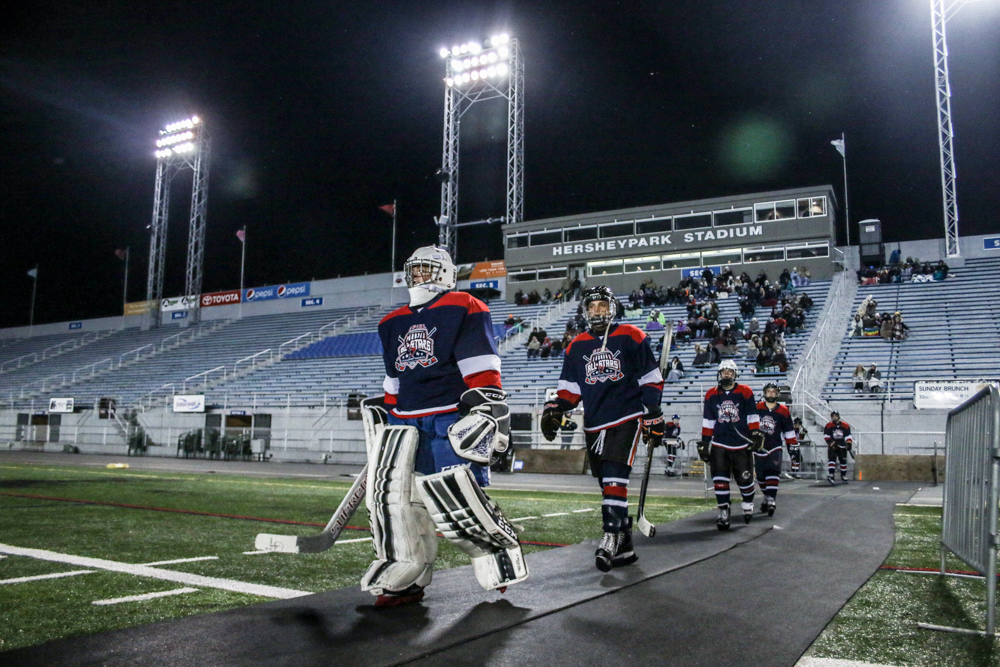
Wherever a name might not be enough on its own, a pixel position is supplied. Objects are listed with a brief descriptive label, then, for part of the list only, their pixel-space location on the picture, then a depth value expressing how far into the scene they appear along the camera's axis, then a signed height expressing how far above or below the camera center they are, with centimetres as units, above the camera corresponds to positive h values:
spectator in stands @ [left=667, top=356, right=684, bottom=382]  2425 +136
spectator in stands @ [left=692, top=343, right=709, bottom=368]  2450 +179
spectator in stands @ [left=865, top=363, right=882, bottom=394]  2064 +95
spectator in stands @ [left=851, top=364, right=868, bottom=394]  2092 +100
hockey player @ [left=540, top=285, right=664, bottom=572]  574 +14
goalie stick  429 -79
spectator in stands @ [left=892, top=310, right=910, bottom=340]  2377 +279
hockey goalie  386 -22
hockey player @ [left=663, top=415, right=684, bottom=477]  2083 -90
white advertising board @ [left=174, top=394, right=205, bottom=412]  3038 +15
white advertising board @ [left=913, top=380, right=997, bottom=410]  1900 +54
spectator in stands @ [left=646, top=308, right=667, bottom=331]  2747 +344
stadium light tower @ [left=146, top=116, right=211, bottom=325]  4238 +1345
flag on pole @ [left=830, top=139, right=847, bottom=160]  3089 +1150
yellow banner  4984 +692
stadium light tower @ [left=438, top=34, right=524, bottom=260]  3347 +1545
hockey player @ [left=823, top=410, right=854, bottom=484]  1744 -70
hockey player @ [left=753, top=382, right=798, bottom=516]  970 -43
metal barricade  363 -43
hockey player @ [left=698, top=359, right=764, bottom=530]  878 -29
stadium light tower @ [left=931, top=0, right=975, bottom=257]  2633 +1195
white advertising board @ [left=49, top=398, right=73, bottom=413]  3406 +3
